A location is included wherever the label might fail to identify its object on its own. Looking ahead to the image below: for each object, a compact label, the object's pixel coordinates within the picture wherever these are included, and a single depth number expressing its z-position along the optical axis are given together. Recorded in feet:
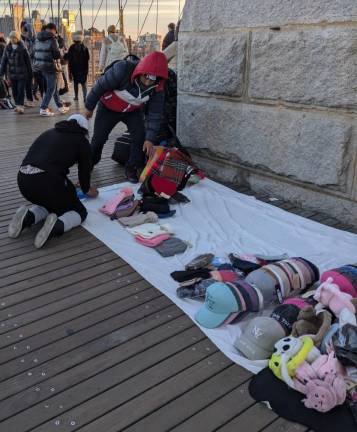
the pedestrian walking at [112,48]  29.89
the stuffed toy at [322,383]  5.98
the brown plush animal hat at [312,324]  6.95
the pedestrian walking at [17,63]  26.89
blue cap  7.80
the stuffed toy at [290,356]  6.36
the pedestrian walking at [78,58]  30.42
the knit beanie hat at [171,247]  10.36
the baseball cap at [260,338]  7.09
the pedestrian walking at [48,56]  26.14
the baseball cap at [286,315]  7.33
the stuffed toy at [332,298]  7.35
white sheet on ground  9.95
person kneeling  10.92
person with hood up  13.65
